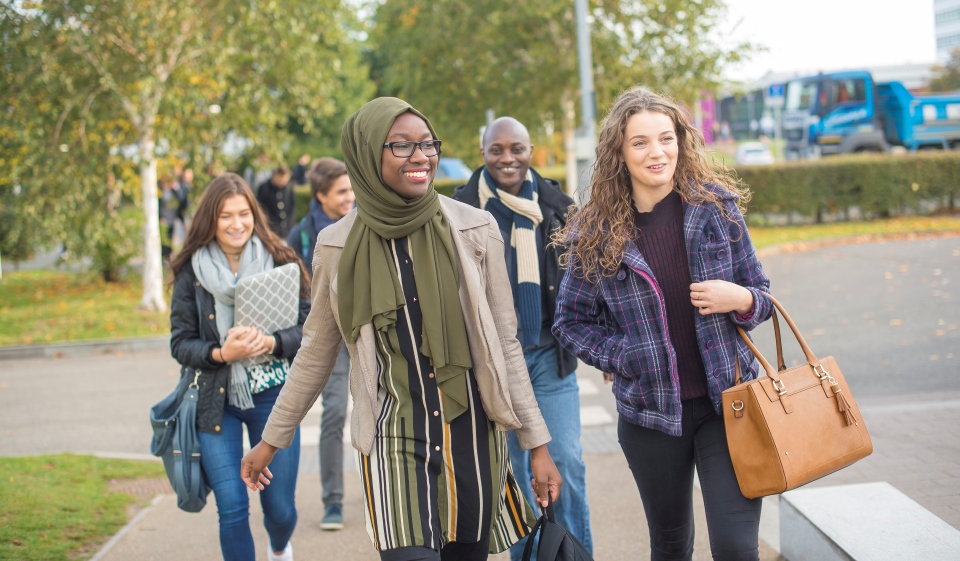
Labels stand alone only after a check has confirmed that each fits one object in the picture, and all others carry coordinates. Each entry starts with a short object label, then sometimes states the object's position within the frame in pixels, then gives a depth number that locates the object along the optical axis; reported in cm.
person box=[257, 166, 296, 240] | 1513
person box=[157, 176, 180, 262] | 2206
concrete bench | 361
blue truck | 3144
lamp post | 1340
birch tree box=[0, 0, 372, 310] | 1320
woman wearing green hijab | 285
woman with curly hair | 301
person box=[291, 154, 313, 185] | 1803
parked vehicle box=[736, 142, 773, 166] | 4388
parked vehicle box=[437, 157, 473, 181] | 3222
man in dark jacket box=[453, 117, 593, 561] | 404
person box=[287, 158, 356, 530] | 534
